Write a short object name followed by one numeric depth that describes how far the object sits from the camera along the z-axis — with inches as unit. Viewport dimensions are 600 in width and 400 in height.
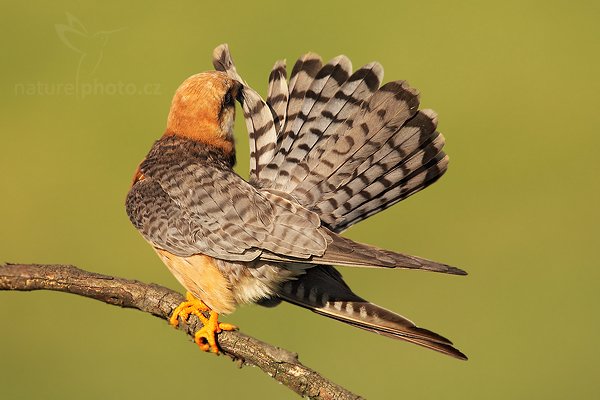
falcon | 290.2
